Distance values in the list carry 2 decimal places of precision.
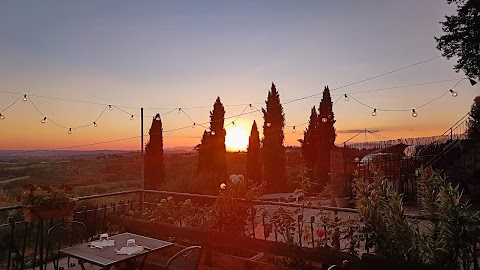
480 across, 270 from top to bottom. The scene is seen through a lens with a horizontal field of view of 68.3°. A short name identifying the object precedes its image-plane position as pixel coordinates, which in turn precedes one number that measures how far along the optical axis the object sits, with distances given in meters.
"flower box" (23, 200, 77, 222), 3.83
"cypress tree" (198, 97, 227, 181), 17.25
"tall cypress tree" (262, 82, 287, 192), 18.22
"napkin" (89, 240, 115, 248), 3.54
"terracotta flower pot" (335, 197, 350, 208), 10.73
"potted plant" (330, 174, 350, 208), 10.78
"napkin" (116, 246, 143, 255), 3.28
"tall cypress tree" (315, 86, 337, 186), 17.57
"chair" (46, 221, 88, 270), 3.75
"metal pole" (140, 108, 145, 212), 11.44
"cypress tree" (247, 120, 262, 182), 19.11
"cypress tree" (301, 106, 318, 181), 19.48
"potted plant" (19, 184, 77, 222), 3.84
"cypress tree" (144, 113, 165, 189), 17.23
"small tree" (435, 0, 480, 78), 10.98
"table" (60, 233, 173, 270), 3.08
